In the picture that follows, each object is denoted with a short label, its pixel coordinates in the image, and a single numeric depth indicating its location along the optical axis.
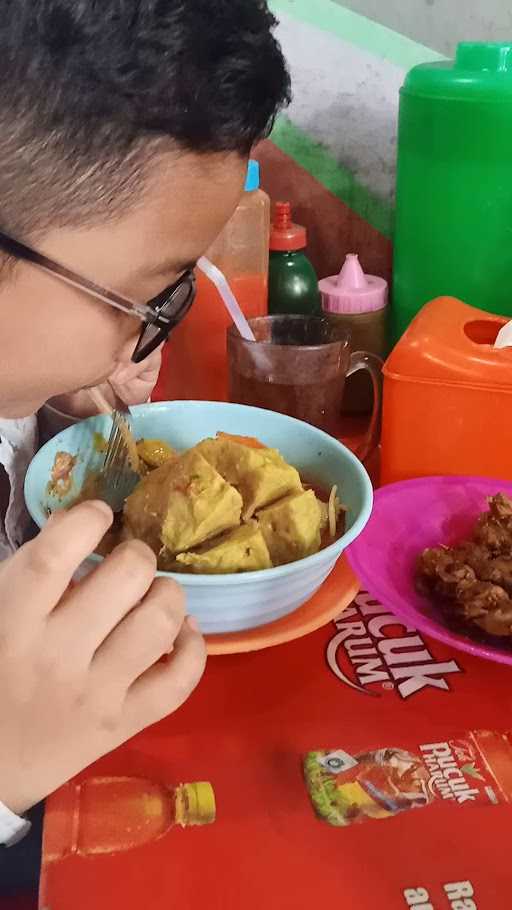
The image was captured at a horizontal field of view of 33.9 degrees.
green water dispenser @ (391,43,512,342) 0.98
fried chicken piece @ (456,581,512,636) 0.66
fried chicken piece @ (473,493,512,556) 0.74
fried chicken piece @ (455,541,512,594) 0.71
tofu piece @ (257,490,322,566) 0.68
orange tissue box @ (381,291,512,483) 0.85
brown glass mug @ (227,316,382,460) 0.94
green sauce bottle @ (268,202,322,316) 1.11
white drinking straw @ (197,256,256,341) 0.92
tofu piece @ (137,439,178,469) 0.81
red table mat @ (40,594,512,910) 0.49
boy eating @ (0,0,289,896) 0.47
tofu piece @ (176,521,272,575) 0.64
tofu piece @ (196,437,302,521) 0.71
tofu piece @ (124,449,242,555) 0.65
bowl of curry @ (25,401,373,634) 0.64
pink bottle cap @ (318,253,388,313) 1.09
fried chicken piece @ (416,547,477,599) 0.70
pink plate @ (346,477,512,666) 0.70
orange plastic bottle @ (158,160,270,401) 1.07
